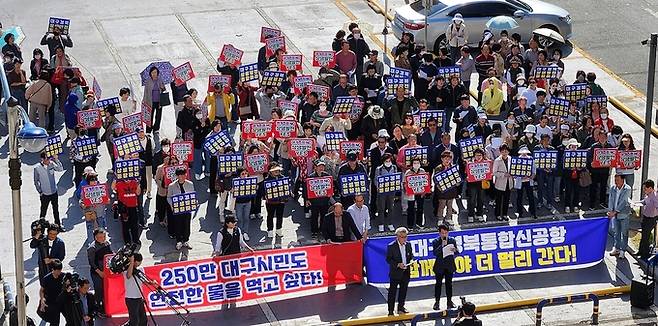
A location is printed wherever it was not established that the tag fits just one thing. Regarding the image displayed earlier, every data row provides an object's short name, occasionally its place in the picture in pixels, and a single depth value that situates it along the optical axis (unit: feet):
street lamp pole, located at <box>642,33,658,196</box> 85.71
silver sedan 116.37
